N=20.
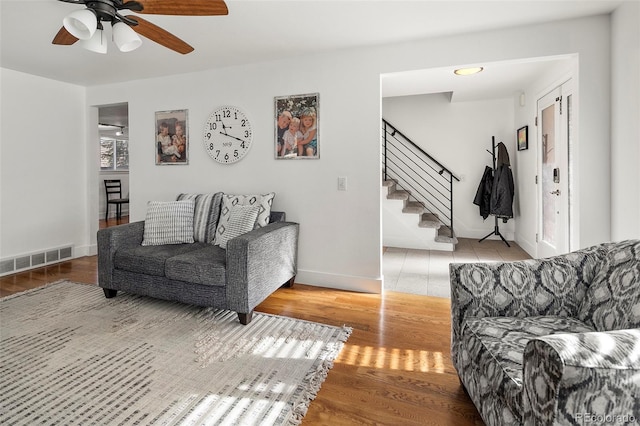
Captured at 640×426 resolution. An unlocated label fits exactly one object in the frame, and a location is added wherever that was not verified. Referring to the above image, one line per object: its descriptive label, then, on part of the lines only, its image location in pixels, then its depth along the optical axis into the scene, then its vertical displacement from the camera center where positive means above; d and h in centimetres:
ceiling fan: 169 +98
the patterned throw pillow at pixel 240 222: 289 -20
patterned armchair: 82 -47
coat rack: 531 +41
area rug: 155 -94
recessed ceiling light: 371 +139
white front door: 339 +29
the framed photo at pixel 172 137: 380 +71
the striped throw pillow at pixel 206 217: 321 -17
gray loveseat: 242 -52
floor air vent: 370 -69
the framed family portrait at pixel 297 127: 325 +70
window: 862 +120
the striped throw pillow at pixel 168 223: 304 -22
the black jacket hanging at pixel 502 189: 499 +11
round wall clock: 352 +69
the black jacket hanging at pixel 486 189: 527 +12
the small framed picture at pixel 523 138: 462 +82
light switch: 320 +14
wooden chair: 787 +20
